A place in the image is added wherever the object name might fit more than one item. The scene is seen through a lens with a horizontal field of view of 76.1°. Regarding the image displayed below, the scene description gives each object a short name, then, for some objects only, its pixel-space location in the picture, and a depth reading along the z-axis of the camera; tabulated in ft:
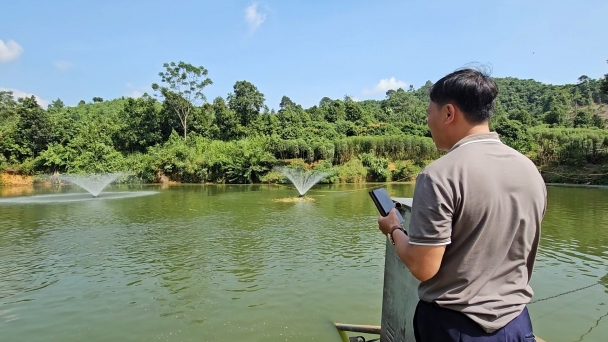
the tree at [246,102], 148.77
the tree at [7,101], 163.88
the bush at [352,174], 109.29
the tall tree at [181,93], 141.79
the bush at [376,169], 108.88
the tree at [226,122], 145.48
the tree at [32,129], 125.49
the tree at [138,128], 142.10
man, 4.16
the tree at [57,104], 230.05
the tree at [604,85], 85.97
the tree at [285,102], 211.00
